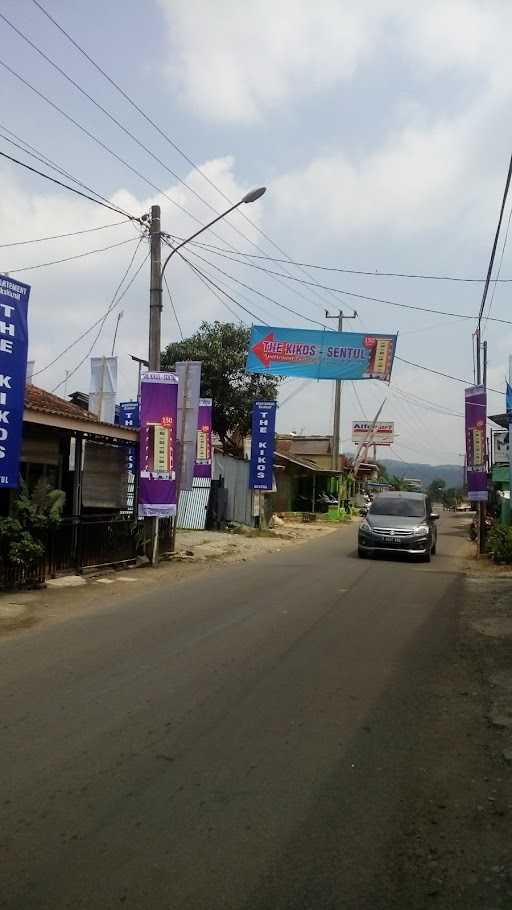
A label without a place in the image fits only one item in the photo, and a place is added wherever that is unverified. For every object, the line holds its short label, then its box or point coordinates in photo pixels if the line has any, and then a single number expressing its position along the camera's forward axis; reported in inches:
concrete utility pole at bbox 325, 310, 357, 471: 1615.4
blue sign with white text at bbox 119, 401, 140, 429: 979.9
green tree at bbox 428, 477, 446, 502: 4527.6
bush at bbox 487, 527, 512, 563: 664.4
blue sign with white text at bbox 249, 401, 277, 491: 1051.9
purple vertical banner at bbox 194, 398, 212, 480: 907.4
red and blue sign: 765.9
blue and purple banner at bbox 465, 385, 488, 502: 727.1
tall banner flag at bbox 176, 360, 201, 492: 619.2
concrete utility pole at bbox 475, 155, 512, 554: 604.9
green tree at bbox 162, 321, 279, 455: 1344.7
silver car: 703.1
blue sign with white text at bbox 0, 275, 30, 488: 413.7
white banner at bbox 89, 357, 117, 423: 797.9
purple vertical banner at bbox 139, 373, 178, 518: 591.5
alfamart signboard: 2623.0
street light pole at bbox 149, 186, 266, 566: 612.7
